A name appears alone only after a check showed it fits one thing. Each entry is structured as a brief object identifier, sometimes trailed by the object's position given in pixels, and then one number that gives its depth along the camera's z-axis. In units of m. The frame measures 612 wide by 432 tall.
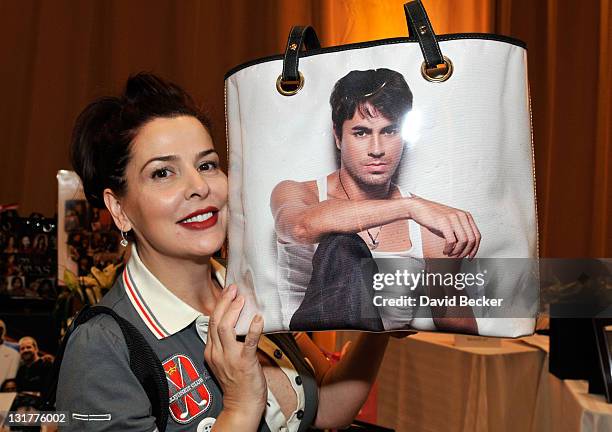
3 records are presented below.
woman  1.09
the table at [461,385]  2.24
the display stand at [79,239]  2.18
